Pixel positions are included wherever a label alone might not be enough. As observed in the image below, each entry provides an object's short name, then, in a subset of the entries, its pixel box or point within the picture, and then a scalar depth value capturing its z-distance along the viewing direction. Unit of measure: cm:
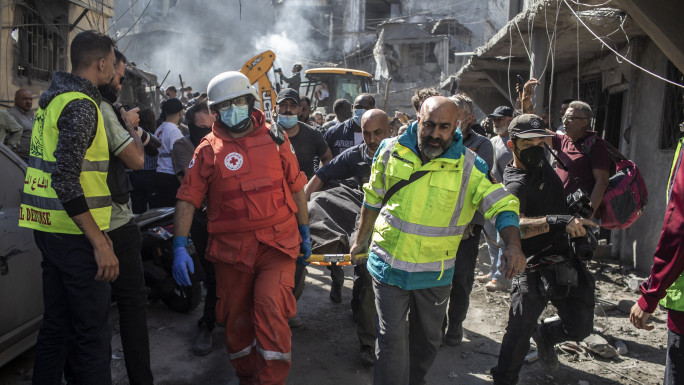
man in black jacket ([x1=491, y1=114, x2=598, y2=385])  346
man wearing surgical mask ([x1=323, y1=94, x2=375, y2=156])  599
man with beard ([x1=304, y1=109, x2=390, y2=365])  411
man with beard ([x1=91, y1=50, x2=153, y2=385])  296
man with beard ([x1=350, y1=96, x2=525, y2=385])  296
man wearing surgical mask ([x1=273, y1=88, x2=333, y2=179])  537
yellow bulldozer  1675
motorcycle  493
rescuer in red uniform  318
